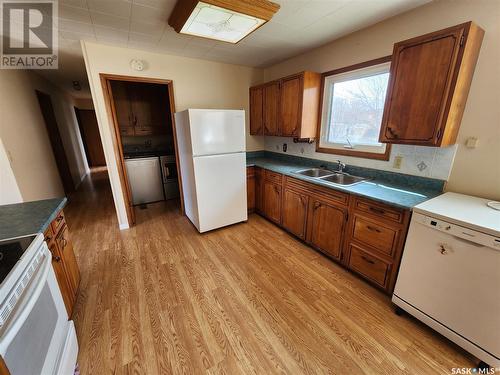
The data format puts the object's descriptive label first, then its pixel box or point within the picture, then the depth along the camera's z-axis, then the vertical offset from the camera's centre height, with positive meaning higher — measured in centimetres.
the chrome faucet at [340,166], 253 -44
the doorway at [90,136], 718 -15
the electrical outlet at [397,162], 204 -32
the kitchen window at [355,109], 216 +22
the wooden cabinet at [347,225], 169 -93
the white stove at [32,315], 80 -79
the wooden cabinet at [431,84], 142 +32
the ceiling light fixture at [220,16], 156 +91
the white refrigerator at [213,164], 254 -43
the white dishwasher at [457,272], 118 -89
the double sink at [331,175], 245 -56
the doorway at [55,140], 392 -17
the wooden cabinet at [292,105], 262 +33
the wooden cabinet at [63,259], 148 -98
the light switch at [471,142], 159 -11
